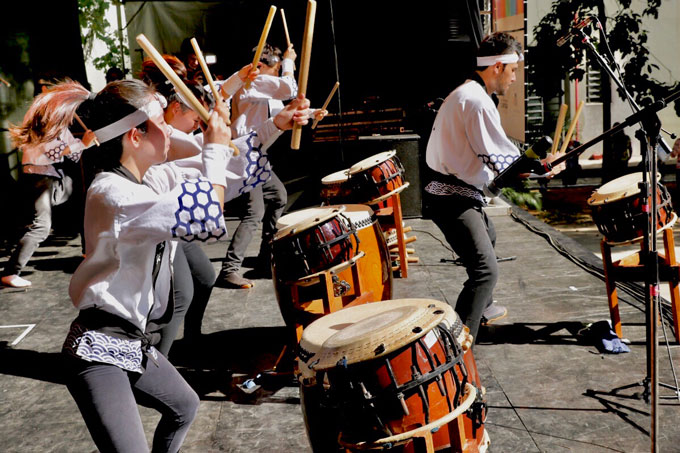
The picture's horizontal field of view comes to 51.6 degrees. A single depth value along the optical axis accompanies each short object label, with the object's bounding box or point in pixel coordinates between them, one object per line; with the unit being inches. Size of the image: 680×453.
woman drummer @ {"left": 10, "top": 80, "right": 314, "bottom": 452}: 84.5
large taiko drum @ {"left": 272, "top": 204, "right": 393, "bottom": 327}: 149.6
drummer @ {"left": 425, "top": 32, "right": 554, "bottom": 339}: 149.1
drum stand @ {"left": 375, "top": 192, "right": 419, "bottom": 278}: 243.9
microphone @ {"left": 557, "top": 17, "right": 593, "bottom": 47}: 131.6
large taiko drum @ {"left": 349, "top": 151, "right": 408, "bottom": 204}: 235.1
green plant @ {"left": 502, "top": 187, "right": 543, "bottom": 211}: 443.8
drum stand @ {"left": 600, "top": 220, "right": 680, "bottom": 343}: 168.7
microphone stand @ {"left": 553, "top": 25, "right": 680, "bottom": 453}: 104.3
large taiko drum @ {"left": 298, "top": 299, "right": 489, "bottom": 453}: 89.4
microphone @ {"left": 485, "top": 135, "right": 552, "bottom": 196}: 125.6
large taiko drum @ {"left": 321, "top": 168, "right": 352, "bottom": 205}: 240.5
